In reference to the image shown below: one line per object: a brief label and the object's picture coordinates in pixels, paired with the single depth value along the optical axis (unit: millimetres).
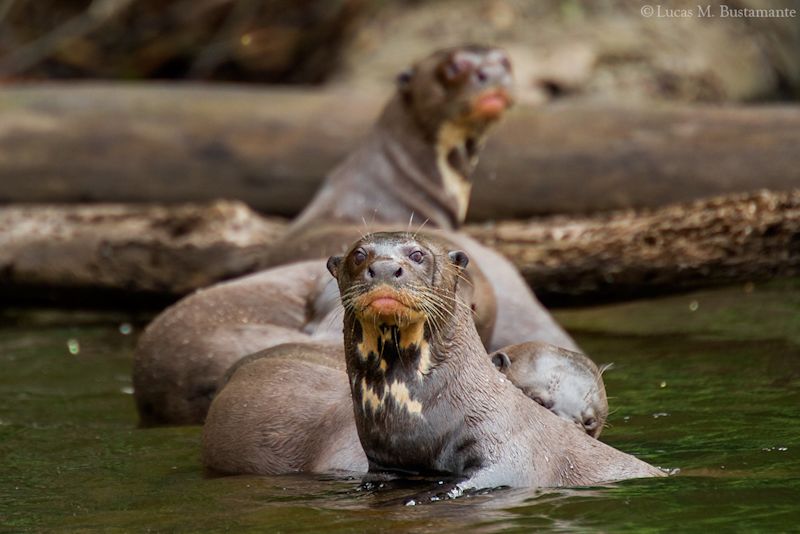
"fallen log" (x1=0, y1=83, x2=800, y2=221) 18172
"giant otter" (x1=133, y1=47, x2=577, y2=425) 13133
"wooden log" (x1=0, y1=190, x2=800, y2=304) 15836
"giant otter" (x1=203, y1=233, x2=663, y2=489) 9289
